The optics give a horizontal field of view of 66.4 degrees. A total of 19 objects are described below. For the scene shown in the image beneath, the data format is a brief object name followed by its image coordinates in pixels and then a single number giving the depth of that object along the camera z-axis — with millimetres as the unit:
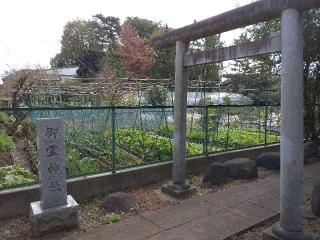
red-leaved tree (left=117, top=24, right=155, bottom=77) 20844
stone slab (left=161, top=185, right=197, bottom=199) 4212
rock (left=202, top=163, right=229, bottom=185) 4772
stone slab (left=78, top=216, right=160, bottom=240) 3146
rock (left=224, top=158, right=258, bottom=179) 5066
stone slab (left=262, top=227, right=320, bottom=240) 2771
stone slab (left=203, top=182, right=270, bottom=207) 4109
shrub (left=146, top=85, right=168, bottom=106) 11851
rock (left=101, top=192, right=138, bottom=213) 3794
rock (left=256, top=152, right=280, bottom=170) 5614
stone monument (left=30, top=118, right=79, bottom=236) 3222
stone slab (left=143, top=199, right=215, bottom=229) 3482
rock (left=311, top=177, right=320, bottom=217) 3437
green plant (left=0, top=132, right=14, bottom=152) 6044
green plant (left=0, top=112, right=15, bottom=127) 8419
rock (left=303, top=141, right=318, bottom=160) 6334
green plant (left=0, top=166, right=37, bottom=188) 3867
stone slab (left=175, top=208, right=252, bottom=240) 3194
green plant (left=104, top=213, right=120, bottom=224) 3531
